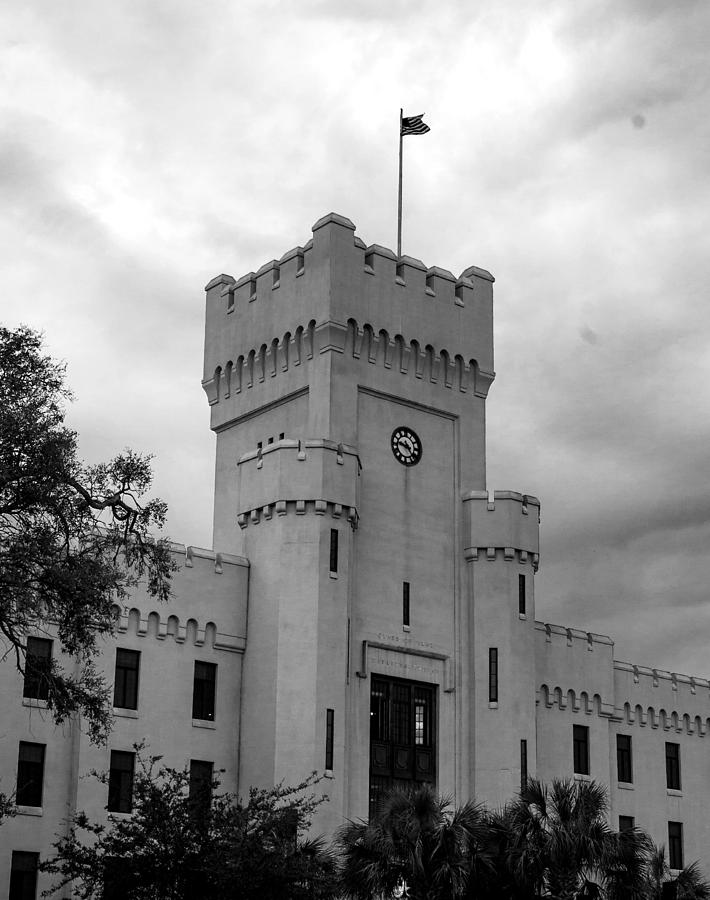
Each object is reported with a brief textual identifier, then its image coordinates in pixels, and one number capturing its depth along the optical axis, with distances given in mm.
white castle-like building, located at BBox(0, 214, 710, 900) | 41594
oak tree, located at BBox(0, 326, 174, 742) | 25062
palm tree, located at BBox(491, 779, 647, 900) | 33094
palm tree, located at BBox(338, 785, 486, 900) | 32250
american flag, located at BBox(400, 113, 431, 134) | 51625
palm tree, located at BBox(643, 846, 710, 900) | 36250
